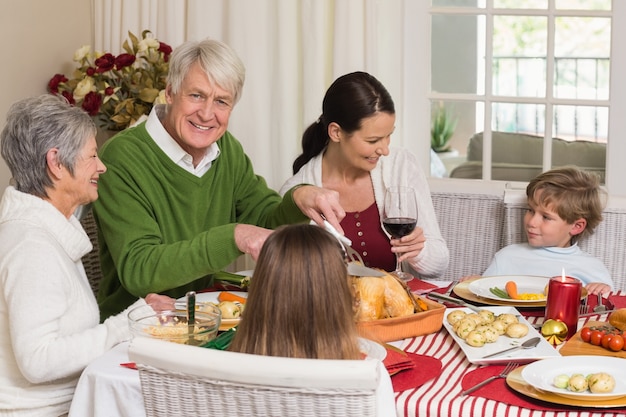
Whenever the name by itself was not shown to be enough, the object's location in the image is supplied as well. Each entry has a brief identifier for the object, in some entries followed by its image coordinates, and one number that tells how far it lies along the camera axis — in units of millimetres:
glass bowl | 1779
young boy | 2740
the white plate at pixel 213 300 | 1982
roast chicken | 1946
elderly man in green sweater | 2260
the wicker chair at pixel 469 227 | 3045
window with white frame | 3525
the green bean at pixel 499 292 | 2244
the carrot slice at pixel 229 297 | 2174
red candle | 1961
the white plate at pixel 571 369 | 1641
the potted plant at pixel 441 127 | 3771
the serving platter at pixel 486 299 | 2168
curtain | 3484
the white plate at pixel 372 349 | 1682
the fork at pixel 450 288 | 2330
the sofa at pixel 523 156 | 3611
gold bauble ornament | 1933
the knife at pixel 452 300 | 2129
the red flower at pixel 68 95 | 3555
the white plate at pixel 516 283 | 2307
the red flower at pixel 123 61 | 3516
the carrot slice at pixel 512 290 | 2229
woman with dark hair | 2752
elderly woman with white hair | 1847
